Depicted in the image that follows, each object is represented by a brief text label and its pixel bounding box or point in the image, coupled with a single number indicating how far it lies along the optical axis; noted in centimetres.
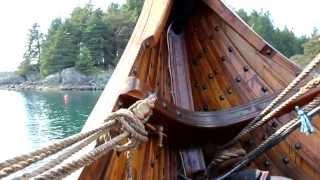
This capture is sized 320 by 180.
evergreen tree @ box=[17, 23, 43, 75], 5947
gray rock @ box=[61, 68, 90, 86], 5312
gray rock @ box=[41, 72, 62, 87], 5441
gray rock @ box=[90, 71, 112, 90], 5216
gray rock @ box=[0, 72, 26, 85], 6431
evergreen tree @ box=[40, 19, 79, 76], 5209
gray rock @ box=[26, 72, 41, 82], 6006
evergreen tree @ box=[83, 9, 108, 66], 5075
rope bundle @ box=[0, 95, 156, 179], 98
